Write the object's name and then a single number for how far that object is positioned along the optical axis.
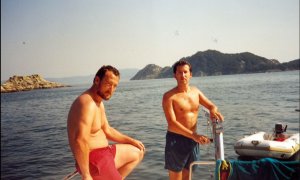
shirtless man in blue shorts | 4.86
